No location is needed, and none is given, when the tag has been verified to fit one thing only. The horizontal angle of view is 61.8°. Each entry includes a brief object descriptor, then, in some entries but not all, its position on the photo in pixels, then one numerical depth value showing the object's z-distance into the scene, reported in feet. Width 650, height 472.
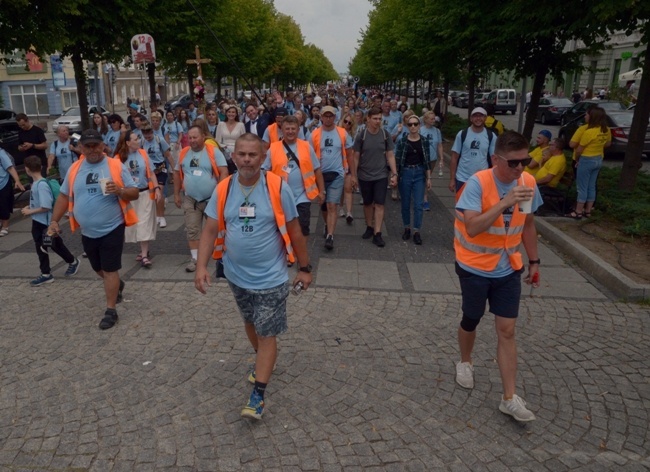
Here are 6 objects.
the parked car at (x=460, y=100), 159.90
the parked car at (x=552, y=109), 97.45
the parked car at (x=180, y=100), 135.80
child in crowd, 20.31
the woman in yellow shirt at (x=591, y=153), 27.37
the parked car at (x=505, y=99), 131.54
